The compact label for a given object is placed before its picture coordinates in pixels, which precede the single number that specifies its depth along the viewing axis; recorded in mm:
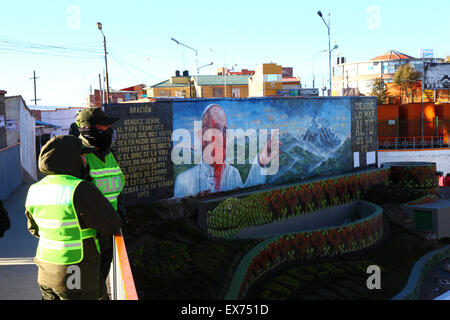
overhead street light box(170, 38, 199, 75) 37281
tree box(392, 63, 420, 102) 64562
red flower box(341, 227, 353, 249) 18402
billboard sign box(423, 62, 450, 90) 49281
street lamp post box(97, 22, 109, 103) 33875
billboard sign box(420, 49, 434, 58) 66212
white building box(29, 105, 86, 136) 45656
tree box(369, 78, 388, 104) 57812
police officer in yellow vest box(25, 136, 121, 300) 3918
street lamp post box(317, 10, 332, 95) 33819
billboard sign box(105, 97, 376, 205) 14841
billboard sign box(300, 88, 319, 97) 61656
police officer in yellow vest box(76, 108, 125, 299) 4716
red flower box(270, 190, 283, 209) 18556
